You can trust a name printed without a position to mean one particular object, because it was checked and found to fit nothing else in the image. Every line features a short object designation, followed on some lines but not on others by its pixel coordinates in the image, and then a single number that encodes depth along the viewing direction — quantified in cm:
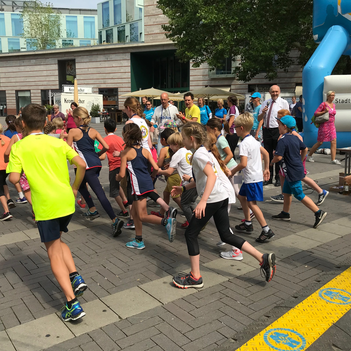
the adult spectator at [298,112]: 1736
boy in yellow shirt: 325
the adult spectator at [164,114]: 842
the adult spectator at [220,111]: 1333
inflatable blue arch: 1131
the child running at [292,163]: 575
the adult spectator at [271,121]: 850
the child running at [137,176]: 493
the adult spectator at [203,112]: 1296
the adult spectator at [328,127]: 1054
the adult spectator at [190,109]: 841
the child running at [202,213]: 382
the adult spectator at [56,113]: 1336
